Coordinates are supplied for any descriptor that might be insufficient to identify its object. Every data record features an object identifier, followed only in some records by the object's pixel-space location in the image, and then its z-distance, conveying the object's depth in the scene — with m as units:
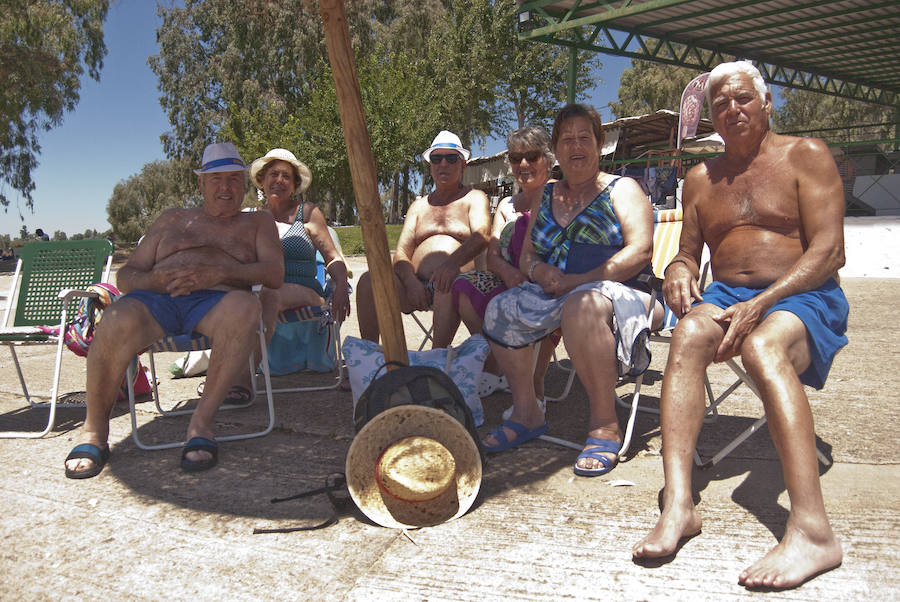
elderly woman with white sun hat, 4.04
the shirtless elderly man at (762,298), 1.93
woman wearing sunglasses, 3.41
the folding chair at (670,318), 2.53
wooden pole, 2.64
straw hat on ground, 2.21
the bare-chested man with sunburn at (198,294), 3.01
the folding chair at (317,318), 3.99
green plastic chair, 3.84
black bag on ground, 2.44
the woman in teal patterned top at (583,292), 2.71
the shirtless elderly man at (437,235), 3.81
